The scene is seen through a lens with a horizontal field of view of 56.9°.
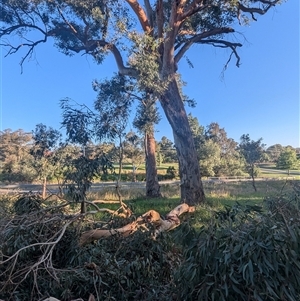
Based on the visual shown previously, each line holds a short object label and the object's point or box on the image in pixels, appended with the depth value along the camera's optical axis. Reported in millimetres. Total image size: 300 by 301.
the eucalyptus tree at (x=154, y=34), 7887
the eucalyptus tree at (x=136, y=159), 21184
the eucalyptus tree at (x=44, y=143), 8852
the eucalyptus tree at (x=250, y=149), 21361
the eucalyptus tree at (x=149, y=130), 10188
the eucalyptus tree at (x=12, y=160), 21047
